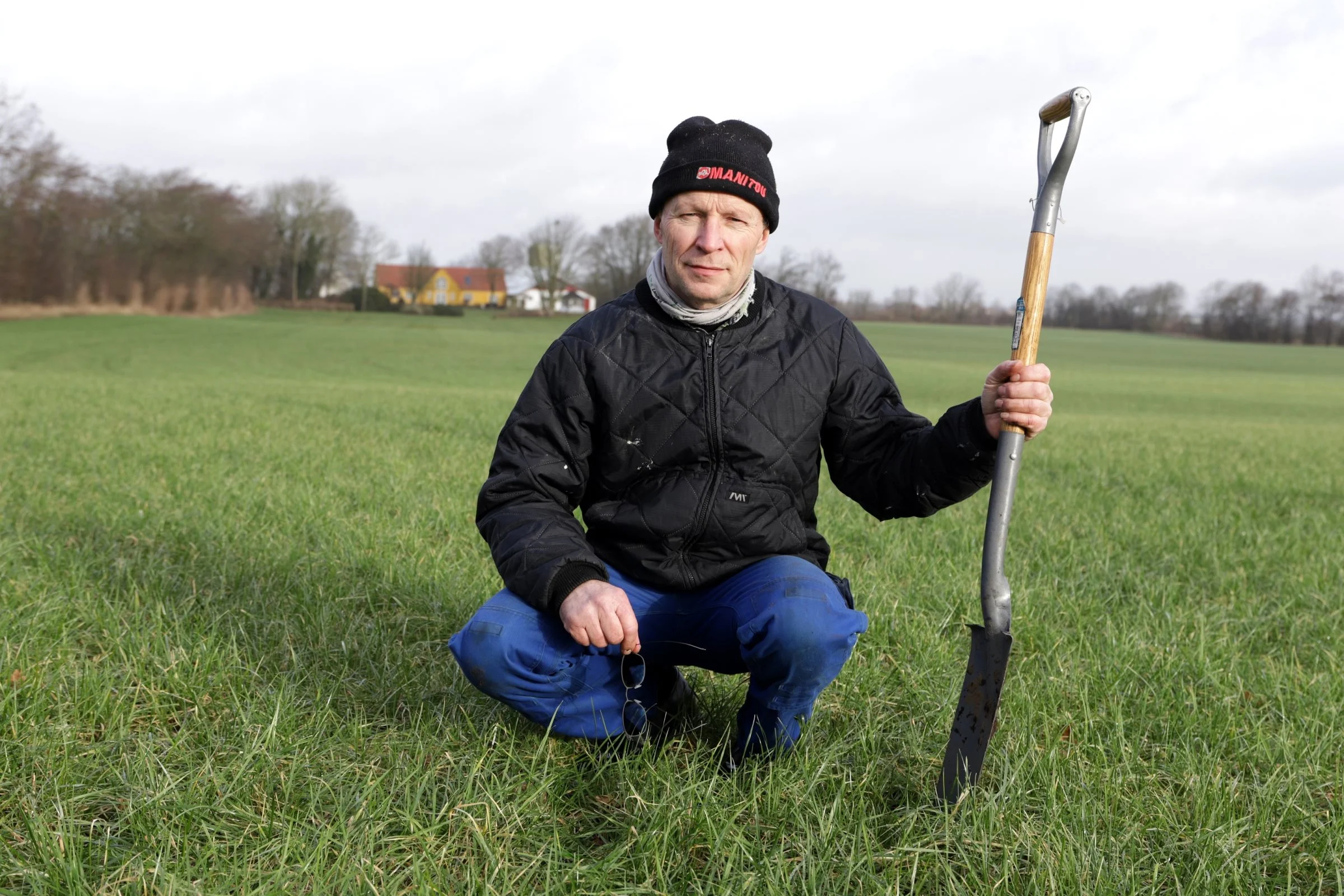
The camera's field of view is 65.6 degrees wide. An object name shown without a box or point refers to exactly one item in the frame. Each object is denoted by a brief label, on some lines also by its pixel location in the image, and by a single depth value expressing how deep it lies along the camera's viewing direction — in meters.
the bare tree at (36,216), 43.81
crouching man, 2.59
